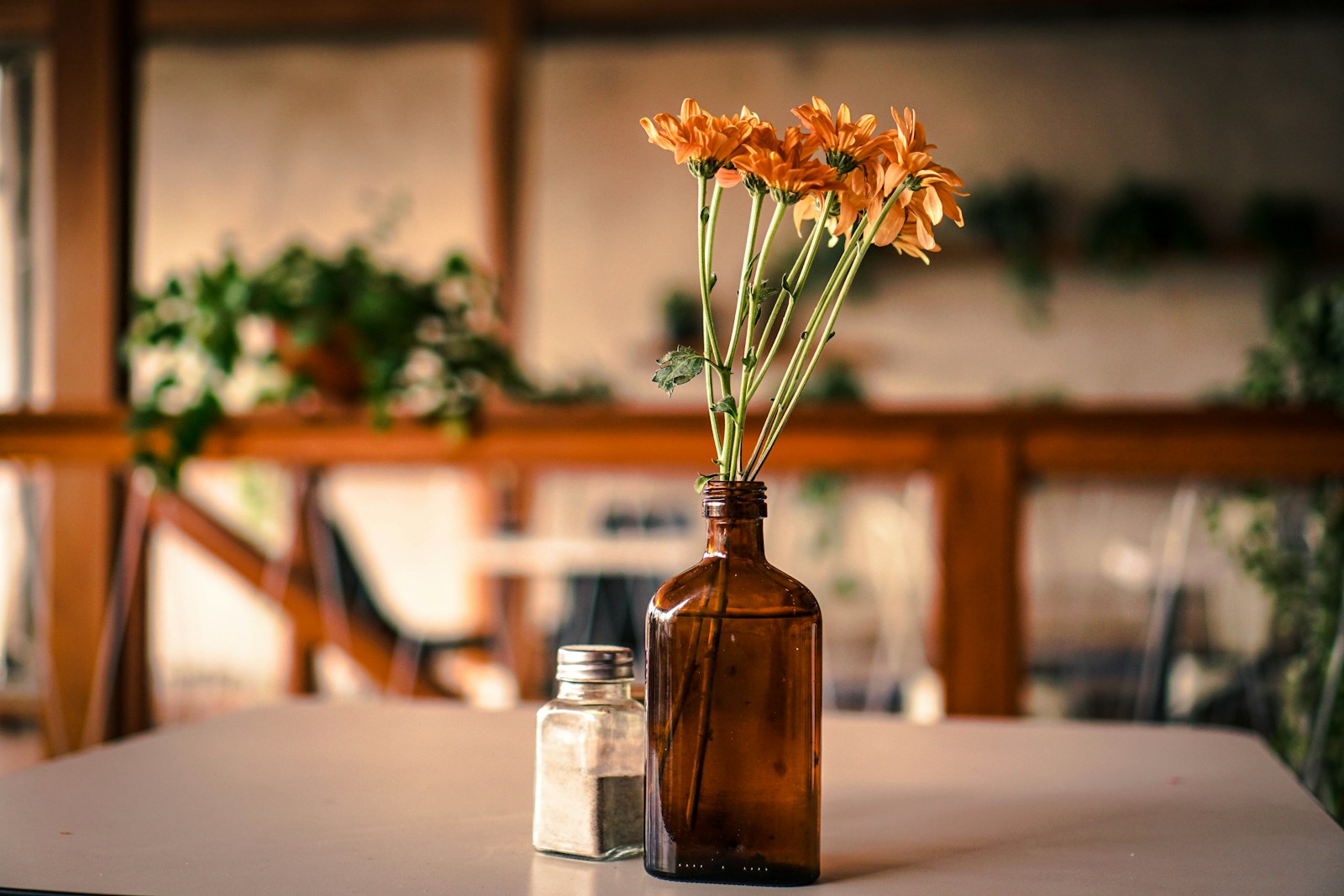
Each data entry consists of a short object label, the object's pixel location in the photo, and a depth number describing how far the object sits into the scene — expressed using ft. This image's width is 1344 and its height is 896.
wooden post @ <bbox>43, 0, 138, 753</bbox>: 7.59
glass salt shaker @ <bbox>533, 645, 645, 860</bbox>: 2.38
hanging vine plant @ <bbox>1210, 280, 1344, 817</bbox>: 6.00
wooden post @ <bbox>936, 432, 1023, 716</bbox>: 6.11
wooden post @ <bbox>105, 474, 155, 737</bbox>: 7.29
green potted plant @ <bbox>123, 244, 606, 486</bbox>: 6.89
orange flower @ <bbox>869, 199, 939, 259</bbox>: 2.34
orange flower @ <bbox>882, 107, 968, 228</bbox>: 2.23
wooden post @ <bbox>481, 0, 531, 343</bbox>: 18.65
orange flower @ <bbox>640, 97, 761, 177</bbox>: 2.22
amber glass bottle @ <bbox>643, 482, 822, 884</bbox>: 2.22
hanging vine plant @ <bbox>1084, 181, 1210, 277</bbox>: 18.01
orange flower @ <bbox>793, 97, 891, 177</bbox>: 2.24
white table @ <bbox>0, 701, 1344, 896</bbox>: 2.31
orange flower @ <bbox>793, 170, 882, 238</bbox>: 2.30
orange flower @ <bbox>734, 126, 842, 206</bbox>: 2.19
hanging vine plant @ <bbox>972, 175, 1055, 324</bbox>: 18.34
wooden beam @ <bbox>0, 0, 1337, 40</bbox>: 18.78
